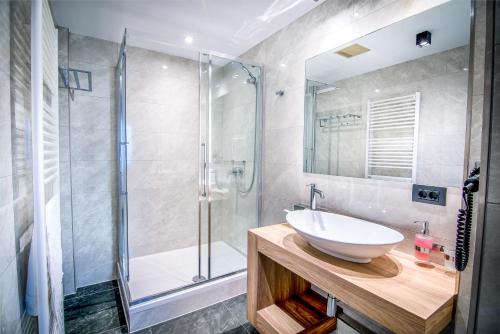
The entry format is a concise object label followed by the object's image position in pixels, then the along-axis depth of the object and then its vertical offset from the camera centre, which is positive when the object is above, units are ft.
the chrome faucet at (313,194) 5.41 -0.85
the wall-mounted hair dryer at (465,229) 2.29 -0.74
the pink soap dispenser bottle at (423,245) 3.51 -1.30
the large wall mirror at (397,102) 3.57 +1.09
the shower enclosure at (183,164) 7.09 -0.28
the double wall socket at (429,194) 3.65 -0.57
